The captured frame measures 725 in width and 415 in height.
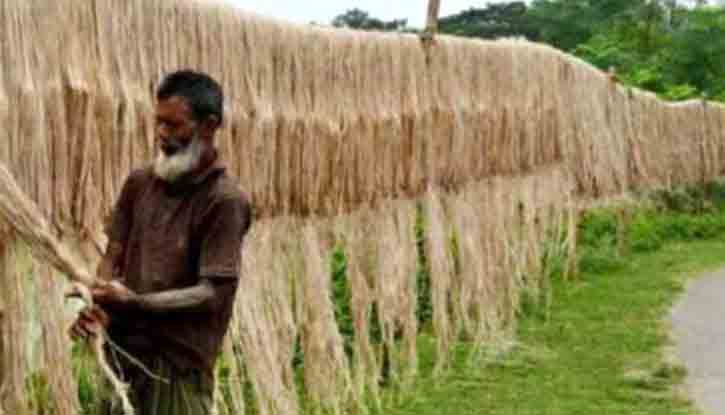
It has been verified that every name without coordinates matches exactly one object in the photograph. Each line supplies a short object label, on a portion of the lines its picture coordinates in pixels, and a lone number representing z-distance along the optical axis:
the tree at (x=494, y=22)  45.14
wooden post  12.42
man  5.69
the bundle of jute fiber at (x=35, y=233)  5.55
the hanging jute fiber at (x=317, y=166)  7.24
